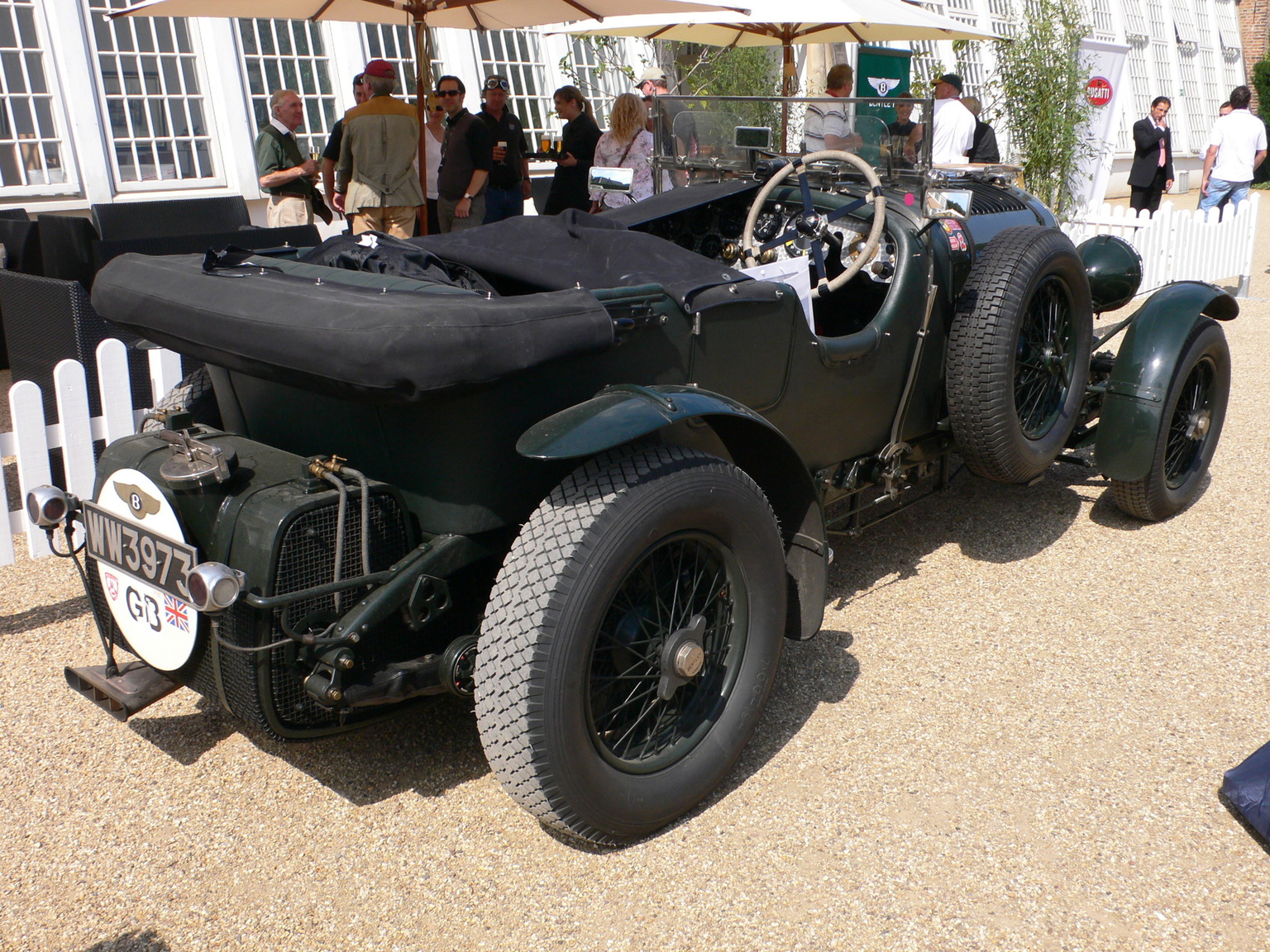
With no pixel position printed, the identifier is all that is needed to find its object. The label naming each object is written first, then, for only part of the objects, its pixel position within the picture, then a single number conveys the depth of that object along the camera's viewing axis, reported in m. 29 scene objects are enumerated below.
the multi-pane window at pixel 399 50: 10.74
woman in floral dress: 7.14
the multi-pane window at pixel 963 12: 18.02
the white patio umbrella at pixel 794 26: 6.48
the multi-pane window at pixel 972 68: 18.86
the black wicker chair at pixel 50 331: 4.74
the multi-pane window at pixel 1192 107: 25.14
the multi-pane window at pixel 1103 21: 22.36
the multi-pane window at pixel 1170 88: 24.59
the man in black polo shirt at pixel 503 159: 7.89
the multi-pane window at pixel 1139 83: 23.58
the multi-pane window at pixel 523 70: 11.65
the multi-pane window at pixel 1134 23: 23.48
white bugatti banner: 13.17
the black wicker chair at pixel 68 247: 6.82
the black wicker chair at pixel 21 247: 7.00
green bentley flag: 11.41
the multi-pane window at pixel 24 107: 8.51
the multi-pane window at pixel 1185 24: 25.67
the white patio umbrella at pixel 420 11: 6.36
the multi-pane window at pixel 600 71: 12.29
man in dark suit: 11.99
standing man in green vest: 7.27
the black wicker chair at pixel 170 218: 7.17
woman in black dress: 7.92
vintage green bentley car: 2.17
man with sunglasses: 7.31
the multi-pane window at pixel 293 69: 9.92
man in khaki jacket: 6.56
